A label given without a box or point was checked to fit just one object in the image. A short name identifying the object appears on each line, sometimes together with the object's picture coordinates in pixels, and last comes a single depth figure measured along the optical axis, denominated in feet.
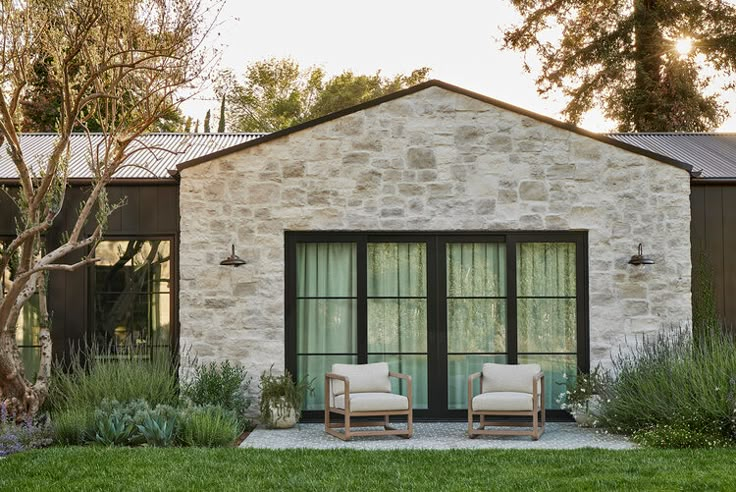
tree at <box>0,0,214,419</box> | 27.50
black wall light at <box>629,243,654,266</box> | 32.01
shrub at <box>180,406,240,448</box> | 27.02
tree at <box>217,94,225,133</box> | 83.26
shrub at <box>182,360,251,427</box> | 30.73
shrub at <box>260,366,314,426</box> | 31.14
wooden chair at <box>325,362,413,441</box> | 28.71
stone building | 32.60
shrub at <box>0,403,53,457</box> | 25.82
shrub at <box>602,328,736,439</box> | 26.58
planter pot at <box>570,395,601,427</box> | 30.78
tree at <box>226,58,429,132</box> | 108.06
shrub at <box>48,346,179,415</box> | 29.94
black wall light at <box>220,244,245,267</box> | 32.07
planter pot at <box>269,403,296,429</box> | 31.12
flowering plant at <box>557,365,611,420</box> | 30.99
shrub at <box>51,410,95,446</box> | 27.20
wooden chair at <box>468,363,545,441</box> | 28.60
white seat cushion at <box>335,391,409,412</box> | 28.71
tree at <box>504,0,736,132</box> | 63.26
